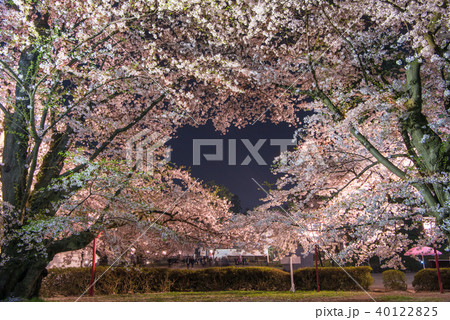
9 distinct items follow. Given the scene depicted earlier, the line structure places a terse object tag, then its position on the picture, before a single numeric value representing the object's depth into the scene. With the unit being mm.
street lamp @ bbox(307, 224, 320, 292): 7490
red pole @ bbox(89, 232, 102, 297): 11731
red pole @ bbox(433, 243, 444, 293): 13141
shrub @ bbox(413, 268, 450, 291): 14273
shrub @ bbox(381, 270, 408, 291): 14541
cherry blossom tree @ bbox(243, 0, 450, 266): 5850
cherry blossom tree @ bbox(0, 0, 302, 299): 7027
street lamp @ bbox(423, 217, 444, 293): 12561
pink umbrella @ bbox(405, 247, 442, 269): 15281
